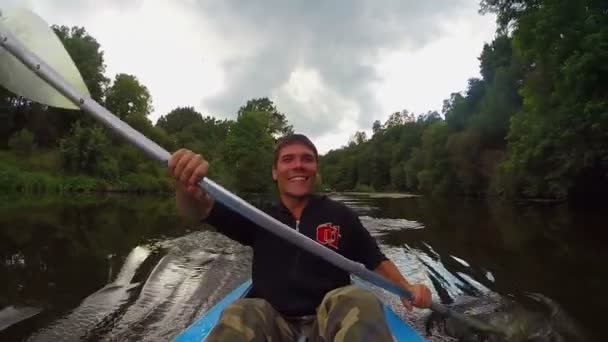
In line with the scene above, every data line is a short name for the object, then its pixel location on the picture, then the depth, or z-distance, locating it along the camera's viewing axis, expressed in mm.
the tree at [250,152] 37125
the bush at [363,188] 76531
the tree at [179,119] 71562
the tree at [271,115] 48438
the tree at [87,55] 38812
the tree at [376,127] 104438
